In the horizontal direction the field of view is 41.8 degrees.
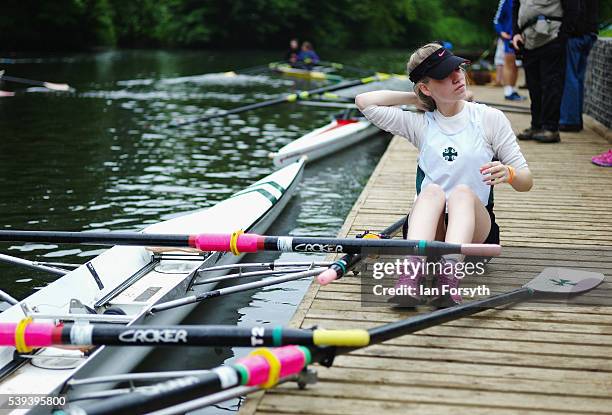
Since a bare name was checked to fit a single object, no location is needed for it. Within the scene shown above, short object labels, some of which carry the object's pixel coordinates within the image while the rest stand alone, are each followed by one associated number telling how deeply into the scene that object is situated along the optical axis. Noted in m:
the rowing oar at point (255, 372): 3.03
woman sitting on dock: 4.52
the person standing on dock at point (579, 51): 10.38
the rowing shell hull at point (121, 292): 4.26
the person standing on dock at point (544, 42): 9.62
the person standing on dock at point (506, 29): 14.23
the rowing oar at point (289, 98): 12.20
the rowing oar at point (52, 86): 22.00
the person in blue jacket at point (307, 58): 27.44
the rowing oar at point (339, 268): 4.21
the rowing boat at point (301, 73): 25.92
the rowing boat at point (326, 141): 11.73
